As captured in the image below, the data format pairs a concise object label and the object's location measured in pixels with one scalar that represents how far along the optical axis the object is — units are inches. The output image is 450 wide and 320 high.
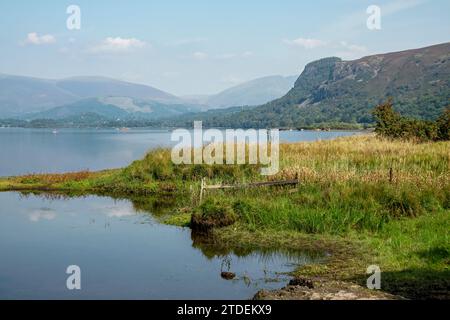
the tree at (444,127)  1704.0
